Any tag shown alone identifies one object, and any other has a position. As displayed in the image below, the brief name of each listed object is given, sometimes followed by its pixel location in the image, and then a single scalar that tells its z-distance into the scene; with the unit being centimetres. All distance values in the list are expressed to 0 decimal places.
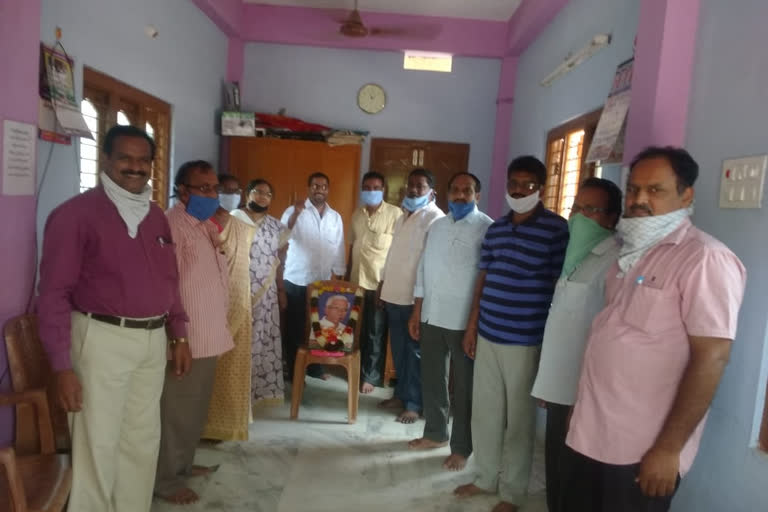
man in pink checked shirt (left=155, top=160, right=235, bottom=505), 209
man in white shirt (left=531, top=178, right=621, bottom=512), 176
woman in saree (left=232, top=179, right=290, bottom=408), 298
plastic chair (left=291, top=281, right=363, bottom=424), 308
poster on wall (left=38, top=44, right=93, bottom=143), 221
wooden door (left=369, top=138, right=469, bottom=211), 498
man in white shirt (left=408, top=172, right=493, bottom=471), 251
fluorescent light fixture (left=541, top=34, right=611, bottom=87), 278
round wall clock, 495
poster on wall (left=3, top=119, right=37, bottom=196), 177
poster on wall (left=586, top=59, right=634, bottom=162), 222
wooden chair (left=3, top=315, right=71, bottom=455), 179
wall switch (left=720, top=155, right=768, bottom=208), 148
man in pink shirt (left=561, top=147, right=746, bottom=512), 124
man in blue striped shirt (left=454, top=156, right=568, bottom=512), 209
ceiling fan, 477
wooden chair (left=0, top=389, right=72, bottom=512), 131
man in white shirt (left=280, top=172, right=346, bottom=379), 370
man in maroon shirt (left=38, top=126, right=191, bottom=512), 158
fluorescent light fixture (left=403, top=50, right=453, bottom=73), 492
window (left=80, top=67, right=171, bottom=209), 274
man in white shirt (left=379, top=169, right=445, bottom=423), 305
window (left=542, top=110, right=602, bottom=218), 301
